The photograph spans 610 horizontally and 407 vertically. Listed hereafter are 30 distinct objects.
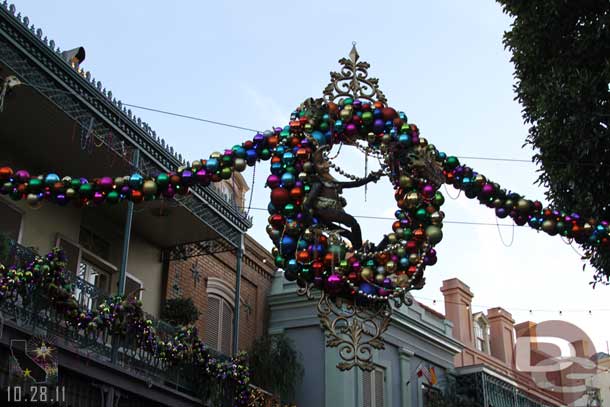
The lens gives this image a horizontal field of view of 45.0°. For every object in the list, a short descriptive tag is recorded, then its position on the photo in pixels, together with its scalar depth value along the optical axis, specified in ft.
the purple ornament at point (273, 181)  18.33
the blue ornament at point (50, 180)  18.66
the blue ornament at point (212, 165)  19.53
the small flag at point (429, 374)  66.49
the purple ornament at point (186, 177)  19.38
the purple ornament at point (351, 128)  19.19
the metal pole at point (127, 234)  38.42
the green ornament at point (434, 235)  18.43
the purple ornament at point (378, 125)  19.24
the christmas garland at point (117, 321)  31.24
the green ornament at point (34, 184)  18.53
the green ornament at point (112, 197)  19.02
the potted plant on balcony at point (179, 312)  46.09
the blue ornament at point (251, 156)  19.71
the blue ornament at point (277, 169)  18.53
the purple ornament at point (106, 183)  18.94
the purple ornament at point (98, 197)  18.99
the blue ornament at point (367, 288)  18.16
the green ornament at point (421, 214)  18.70
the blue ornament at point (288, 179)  18.13
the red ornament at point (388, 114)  19.33
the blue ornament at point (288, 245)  17.99
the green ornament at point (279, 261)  18.20
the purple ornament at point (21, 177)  18.51
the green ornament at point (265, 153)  19.74
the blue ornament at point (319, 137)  19.13
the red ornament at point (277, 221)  18.21
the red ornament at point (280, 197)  18.03
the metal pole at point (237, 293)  48.21
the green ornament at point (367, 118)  19.15
